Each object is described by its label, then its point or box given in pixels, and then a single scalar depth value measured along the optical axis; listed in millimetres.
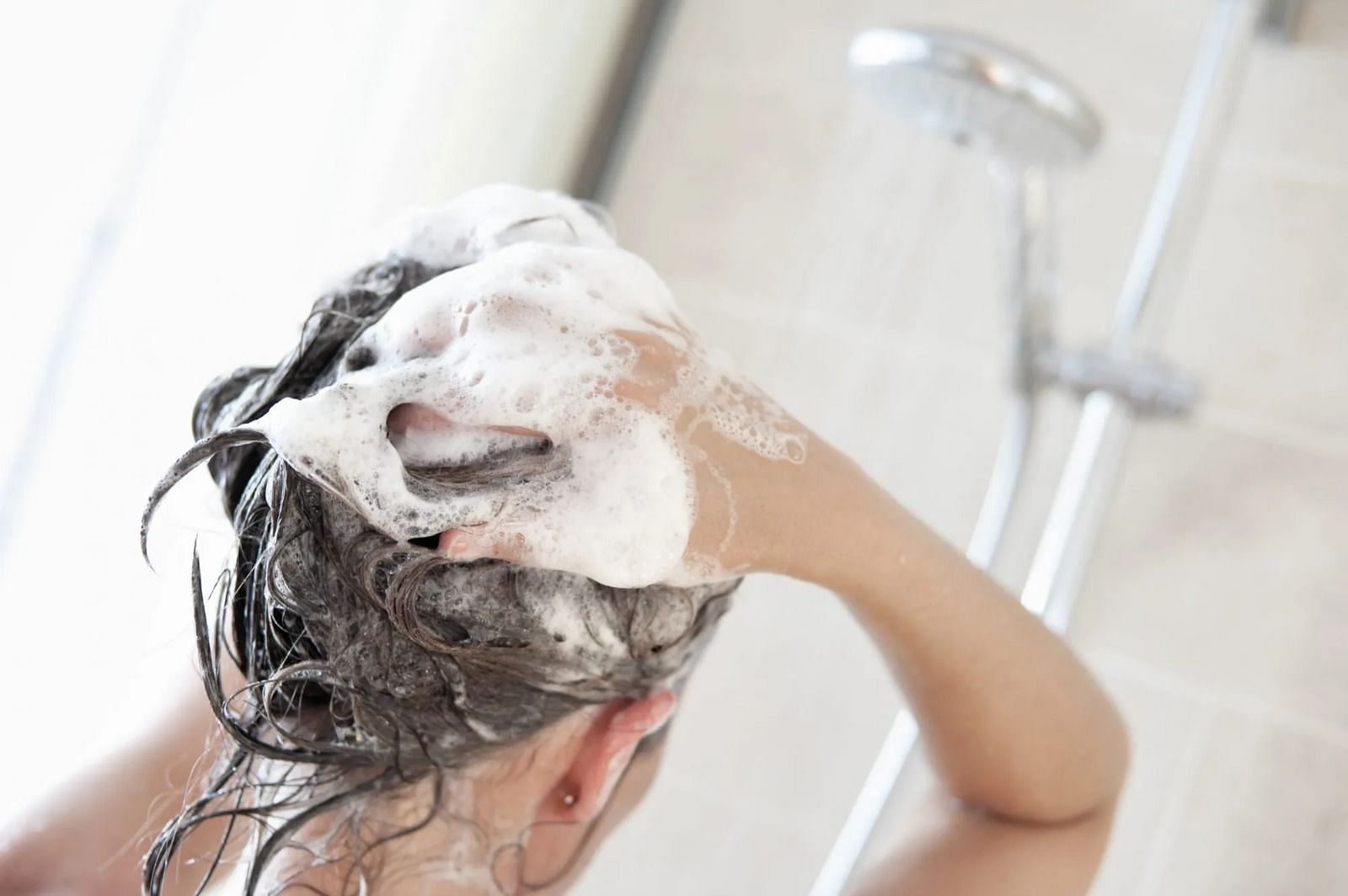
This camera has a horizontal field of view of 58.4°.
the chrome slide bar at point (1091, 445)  1123
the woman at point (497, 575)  538
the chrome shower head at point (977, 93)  856
